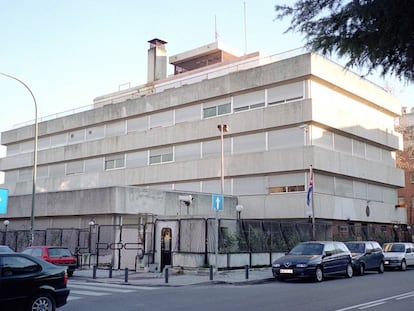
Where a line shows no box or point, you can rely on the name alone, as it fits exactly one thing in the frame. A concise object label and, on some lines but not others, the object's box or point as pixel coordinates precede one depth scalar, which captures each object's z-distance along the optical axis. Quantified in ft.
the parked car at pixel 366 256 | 79.66
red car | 74.43
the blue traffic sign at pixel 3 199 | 92.36
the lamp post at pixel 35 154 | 86.12
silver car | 89.35
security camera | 98.00
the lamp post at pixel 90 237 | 96.99
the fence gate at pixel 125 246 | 89.63
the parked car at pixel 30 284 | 34.42
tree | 24.29
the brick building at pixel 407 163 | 198.29
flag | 100.37
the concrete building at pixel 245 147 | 122.83
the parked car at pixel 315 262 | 66.13
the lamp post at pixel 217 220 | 73.87
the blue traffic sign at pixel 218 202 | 71.46
